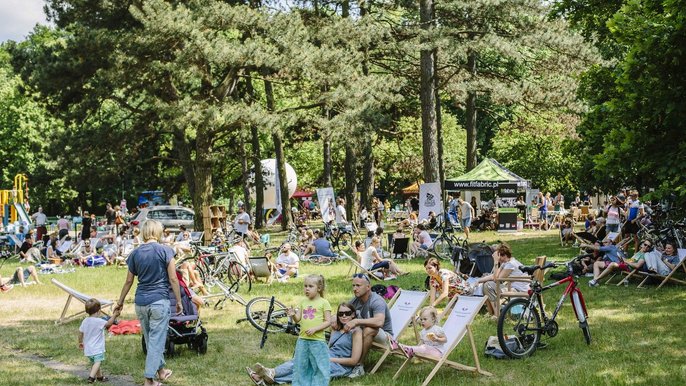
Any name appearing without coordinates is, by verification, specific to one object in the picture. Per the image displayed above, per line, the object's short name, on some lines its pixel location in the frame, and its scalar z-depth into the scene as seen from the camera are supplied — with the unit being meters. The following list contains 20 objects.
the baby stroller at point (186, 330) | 9.36
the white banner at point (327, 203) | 28.67
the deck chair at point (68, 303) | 11.46
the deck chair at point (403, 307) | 9.06
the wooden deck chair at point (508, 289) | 10.27
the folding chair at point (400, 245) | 20.72
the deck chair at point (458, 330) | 7.90
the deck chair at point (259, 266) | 16.20
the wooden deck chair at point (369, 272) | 15.42
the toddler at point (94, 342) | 8.39
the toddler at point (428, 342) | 8.03
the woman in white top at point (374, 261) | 16.41
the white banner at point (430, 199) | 25.33
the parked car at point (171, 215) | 35.57
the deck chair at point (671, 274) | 13.84
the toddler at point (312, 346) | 7.18
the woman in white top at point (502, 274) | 10.71
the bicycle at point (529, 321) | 8.83
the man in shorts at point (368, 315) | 8.23
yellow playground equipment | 35.62
